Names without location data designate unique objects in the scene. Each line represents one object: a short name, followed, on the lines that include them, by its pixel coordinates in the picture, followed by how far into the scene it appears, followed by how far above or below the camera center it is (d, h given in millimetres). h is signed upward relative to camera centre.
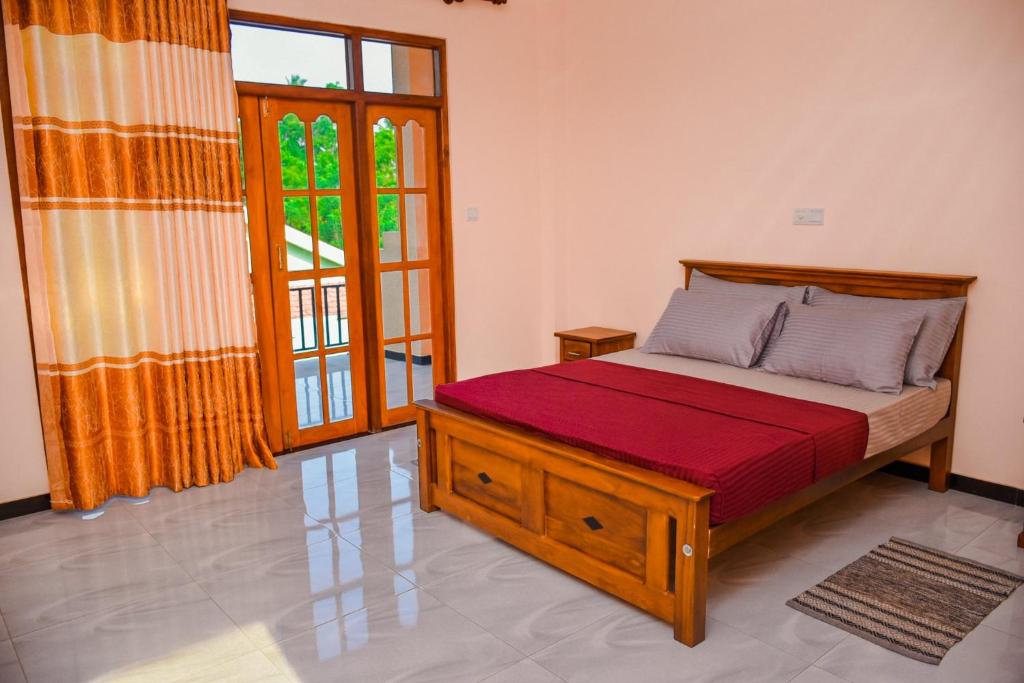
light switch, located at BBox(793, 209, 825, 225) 3947 -50
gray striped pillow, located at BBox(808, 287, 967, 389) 3406 -555
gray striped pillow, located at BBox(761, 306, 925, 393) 3312 -600
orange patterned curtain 3346 -108
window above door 3977 +818
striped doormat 2459 -1302
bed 2445 -868
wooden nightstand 4762 -796
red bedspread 2502 -765
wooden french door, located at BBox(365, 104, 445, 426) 4543 -252
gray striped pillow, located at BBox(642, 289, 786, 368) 3809 -584
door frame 4020 +82
